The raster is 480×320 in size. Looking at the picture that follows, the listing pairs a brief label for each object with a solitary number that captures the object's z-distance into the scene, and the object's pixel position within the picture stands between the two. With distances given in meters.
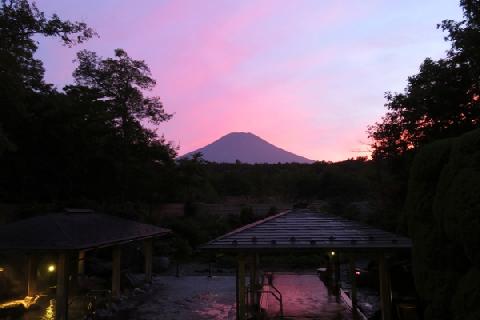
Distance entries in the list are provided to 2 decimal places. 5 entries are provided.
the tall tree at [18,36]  15.24
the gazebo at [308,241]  9.40
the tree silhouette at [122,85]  25.20
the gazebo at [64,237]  11.79
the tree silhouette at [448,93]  15.58
